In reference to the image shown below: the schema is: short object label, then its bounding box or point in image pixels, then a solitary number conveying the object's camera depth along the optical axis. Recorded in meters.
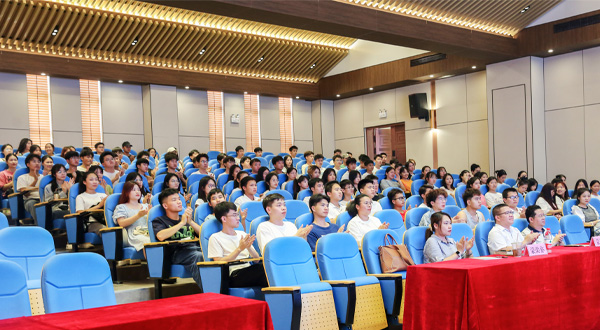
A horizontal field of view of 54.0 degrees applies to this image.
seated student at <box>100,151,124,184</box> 7.44
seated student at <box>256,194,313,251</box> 4.53
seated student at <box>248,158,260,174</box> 8.33
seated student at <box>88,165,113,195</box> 6.24
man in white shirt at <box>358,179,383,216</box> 6.11
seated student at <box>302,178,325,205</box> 6.94
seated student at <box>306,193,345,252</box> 4.84
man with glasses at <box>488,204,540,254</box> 4.83
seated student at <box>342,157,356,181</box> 9.44
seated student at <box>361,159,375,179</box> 9.56
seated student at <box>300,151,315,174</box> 10.55
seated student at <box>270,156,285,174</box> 8.77
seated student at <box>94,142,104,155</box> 10.47
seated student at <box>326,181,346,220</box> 6.09
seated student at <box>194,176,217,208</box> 5.78
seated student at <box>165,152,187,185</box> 8.17
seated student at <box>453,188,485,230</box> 5.92
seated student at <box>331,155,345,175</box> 9.98
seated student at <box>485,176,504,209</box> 8.42
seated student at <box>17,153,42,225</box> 6.49
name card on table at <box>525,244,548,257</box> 3.82
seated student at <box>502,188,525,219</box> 6.60
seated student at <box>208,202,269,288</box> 4.12
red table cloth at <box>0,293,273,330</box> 2.22
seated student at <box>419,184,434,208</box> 6.96
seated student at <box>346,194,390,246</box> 5.10
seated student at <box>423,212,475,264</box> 4.45
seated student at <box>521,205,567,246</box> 5.26
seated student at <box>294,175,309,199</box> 7.45
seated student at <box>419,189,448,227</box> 5.74
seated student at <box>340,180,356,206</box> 6.55
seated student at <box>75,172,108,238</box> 5.46
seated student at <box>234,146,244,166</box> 10.94
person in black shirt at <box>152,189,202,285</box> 4.56
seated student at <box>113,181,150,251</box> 5.01
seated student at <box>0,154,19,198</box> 6.97
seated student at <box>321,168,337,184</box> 7.90
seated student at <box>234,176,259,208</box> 6.29
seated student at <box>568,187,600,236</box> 7.06
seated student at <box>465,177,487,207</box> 8.13
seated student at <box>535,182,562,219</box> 7.63
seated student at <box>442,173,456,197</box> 9.23
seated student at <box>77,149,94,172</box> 7.61
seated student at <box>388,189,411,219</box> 6.24
